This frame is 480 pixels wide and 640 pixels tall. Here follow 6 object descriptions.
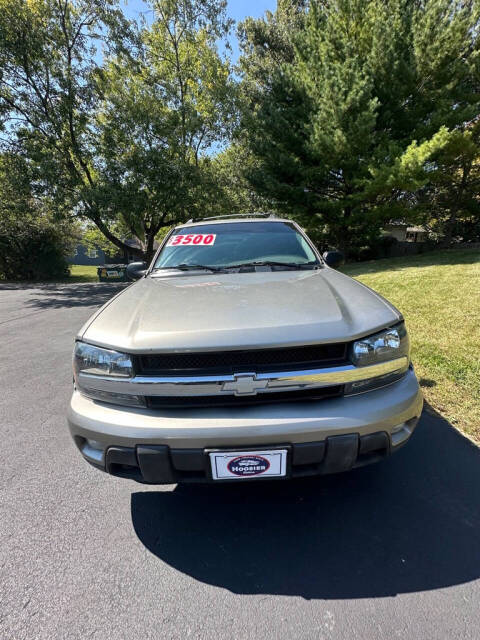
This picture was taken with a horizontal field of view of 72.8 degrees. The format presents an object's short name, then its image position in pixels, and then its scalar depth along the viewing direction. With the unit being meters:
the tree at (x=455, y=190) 10.77
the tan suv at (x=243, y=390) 1.42
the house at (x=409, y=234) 25.79
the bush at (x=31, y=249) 18.11
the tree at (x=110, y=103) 12.69
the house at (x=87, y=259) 40.81
